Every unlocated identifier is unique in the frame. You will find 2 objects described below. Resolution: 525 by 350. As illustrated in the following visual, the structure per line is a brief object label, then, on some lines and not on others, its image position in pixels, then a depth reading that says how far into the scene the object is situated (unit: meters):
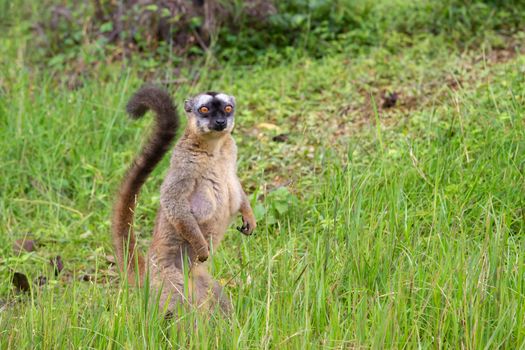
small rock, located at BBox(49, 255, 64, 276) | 12.39
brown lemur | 10.12
